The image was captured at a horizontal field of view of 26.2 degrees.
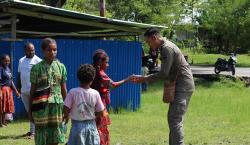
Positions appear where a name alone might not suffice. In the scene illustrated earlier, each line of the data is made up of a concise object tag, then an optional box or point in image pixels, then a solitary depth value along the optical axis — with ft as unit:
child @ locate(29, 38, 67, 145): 20.65
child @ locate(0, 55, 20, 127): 34.35
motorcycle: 80.12
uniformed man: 23.29
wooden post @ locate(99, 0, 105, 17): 59.55
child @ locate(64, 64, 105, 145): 19.63
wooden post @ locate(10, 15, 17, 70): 38.22
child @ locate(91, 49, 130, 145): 23.68
